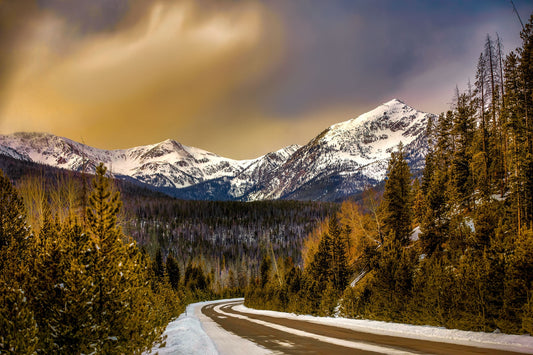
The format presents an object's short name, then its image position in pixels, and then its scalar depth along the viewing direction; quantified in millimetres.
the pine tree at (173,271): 61275
